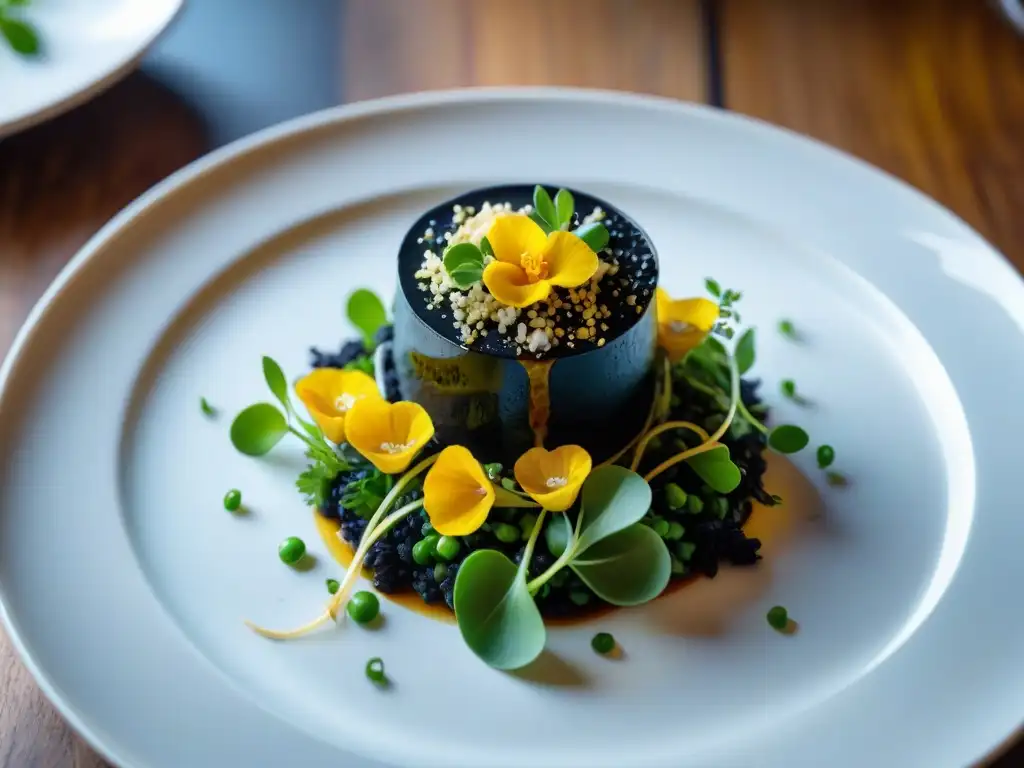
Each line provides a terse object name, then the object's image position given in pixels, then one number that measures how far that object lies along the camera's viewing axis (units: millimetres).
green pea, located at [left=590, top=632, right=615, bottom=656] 371
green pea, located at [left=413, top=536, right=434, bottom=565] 379
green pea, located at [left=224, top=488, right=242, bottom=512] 397
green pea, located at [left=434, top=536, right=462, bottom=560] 374
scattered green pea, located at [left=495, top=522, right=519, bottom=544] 376
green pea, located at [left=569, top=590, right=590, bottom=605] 376
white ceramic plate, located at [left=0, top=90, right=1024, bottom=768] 354
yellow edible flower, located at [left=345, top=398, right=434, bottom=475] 381
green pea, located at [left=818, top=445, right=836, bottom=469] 410
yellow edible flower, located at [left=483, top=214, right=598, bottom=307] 364
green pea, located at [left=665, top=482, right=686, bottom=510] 380
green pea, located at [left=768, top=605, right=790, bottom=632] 376
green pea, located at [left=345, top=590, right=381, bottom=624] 374
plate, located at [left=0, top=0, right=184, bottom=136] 475
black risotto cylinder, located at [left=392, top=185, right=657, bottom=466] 380
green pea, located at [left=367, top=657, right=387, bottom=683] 364
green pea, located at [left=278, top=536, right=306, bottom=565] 386
